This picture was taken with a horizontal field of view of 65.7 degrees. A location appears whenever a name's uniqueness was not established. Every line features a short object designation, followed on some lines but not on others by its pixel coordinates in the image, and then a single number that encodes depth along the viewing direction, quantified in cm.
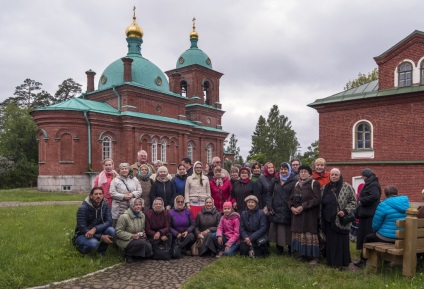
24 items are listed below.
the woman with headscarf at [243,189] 710
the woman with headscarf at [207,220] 678
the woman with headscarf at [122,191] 650
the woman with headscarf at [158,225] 643
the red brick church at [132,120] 2144
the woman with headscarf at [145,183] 711
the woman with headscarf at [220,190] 757
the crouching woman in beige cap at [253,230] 638
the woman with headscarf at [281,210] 634
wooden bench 488
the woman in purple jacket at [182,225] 666
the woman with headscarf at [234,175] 768
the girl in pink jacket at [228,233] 649
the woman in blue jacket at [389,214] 516
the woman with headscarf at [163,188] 700
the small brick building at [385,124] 1346
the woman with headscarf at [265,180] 693
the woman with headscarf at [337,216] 563
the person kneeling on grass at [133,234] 612
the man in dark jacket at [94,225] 603
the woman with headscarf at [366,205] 585
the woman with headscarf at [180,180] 746
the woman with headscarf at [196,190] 732
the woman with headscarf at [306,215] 579
